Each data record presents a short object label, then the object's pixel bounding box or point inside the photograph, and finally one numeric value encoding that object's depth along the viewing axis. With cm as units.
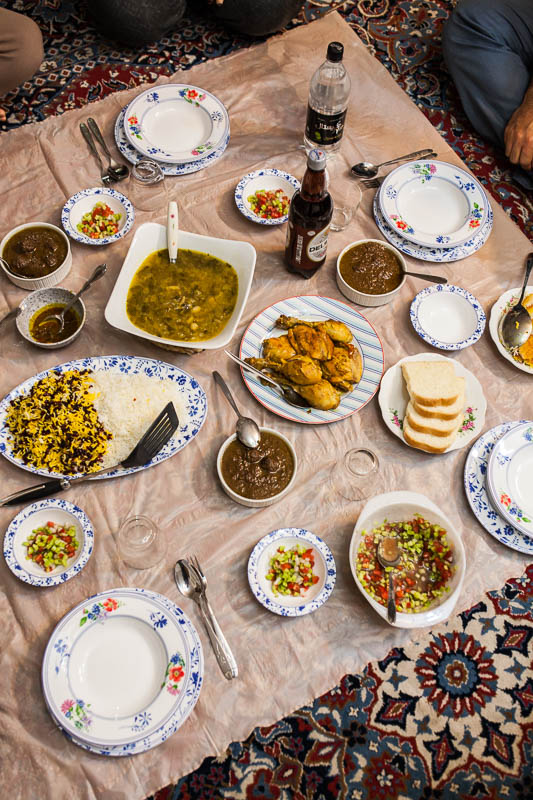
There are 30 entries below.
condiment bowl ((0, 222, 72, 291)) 213
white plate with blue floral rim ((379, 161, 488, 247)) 238
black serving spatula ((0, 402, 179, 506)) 177
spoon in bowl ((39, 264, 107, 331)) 209
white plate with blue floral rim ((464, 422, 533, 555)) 187
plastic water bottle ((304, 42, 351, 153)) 230
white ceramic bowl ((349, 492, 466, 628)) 164
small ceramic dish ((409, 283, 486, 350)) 218
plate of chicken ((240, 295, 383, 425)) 197
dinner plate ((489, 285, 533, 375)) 213
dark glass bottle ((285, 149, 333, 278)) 190
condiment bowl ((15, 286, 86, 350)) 204
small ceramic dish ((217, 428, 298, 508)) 182
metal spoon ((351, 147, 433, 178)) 250
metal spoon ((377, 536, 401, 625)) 175
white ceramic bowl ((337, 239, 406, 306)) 219
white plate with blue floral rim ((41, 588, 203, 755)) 154
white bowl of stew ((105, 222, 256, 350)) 203
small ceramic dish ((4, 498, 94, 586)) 169
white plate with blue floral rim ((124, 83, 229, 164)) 249
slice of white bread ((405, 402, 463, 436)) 194
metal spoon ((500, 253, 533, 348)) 216
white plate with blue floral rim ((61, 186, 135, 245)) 227
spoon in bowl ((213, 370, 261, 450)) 187
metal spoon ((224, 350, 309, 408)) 199
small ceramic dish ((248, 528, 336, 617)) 169
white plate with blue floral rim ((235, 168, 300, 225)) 242
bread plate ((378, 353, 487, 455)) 199
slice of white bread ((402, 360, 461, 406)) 194
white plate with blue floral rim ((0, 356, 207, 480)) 190
